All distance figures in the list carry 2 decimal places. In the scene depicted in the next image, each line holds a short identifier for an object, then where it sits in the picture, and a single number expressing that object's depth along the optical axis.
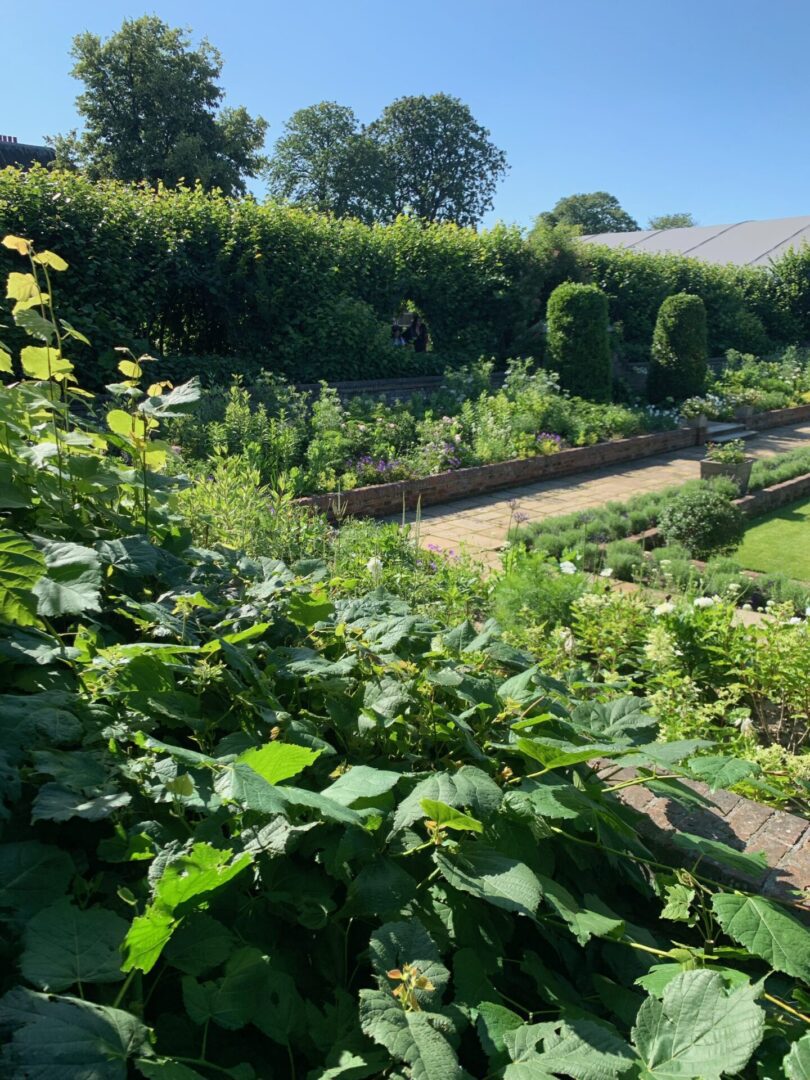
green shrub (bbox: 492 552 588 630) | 4.00
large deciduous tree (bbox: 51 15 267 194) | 28.30
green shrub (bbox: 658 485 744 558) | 6.31
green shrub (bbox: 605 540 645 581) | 5.58
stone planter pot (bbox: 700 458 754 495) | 8.48
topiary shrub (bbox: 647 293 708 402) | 14.26
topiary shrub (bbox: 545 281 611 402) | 13.04
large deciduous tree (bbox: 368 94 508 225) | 53.28
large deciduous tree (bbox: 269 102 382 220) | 50.25
